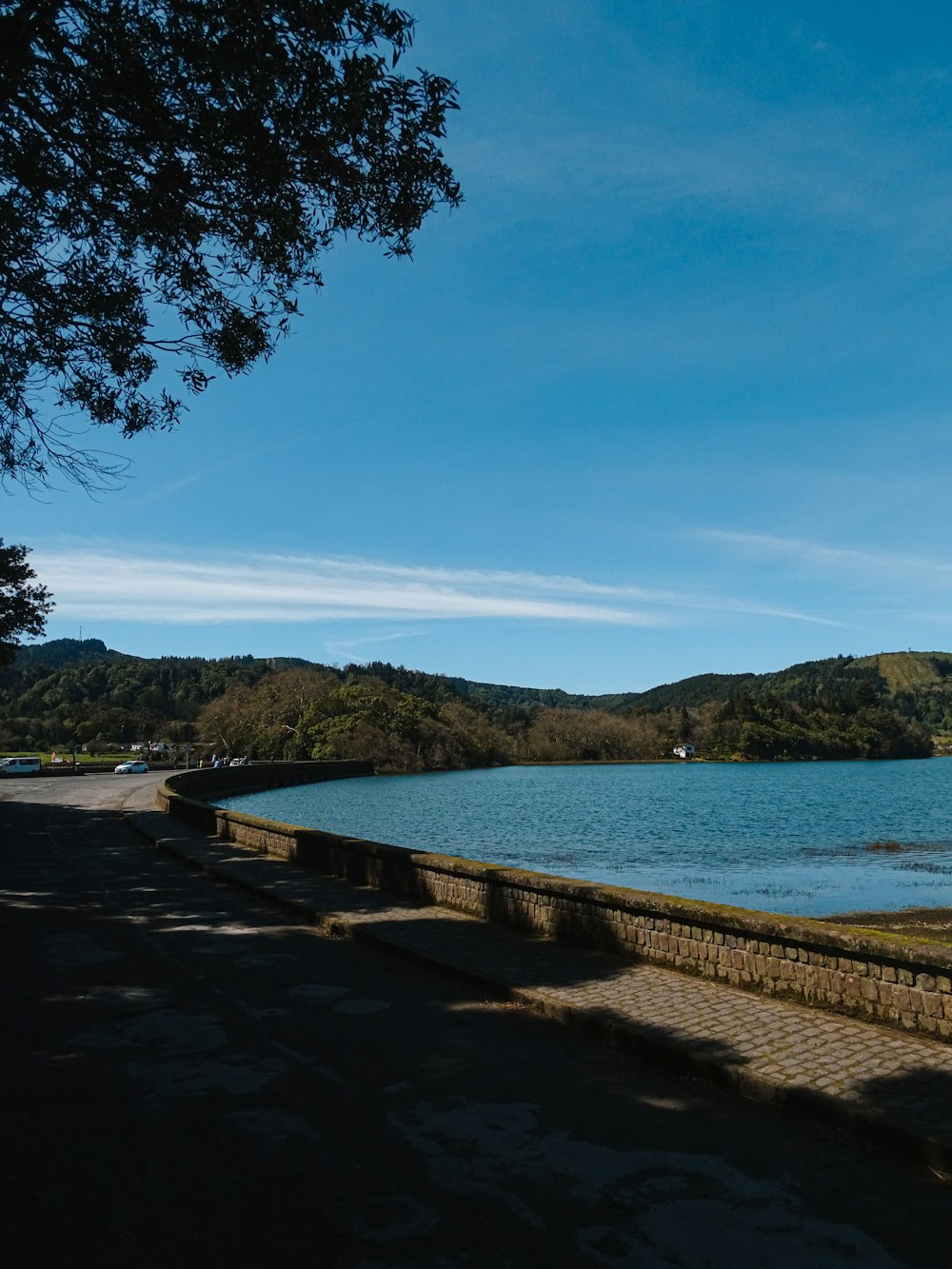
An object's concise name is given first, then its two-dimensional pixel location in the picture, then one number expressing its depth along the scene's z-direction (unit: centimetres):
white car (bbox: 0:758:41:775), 5681
